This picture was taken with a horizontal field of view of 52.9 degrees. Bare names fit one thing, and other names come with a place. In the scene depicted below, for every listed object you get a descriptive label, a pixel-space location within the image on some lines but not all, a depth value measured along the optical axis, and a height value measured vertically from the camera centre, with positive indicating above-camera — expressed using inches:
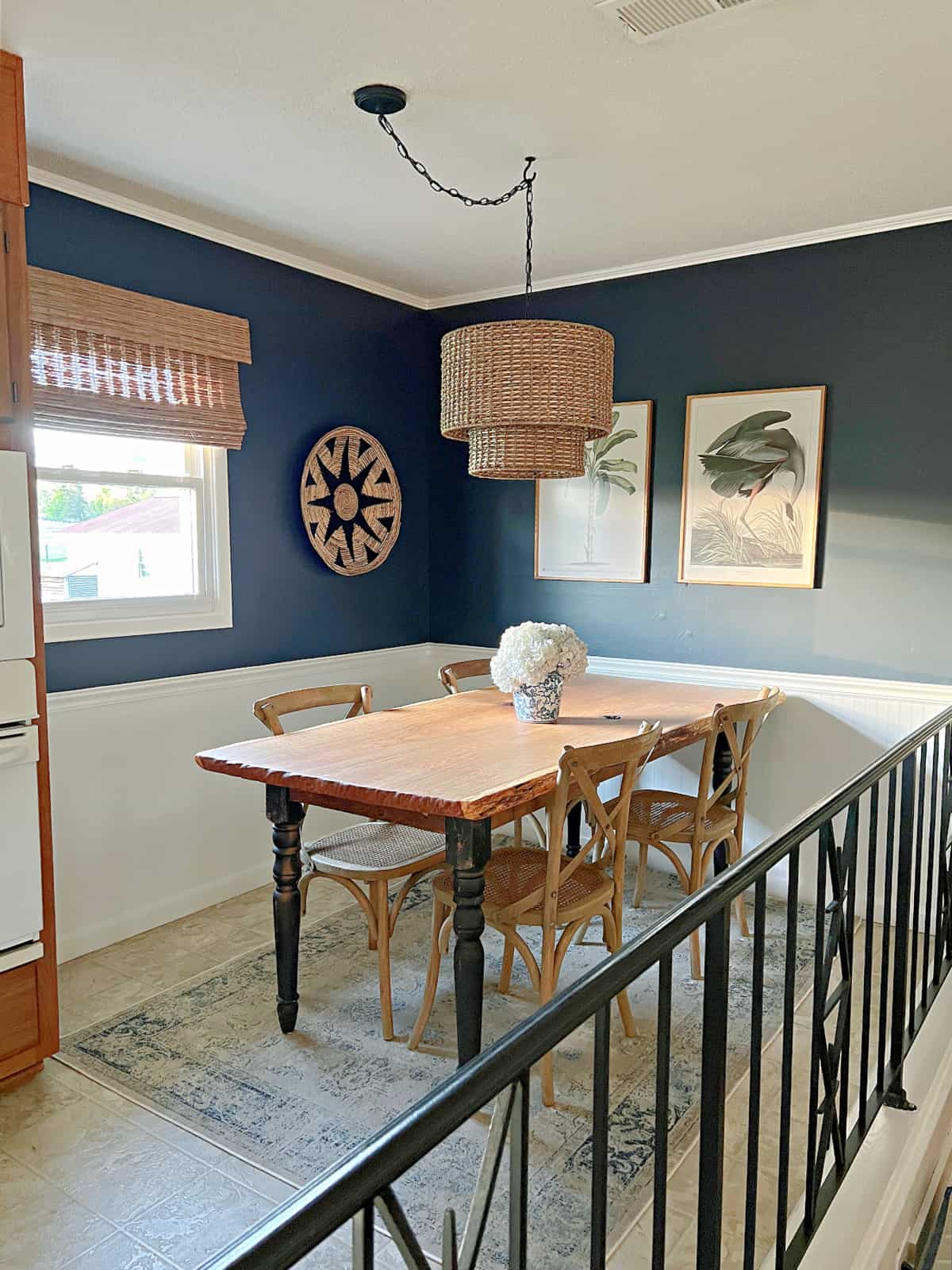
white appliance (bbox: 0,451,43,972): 95.0 -21.4
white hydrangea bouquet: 122.7 -17.4
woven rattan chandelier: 106.0 +17.4
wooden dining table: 91.4 -25.5
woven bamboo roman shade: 122.5 +22.3
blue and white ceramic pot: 125.5 -22.1
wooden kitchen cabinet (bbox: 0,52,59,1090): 95.2 +7.8
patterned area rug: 83.4 -57.5
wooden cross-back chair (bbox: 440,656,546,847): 152.3 -23.8
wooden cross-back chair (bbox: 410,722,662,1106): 95.1 -38.2
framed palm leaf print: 166.9 +3.5
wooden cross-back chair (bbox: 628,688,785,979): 121.9 -38.2
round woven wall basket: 165.3 +4.8
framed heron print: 150.1 +7.4
